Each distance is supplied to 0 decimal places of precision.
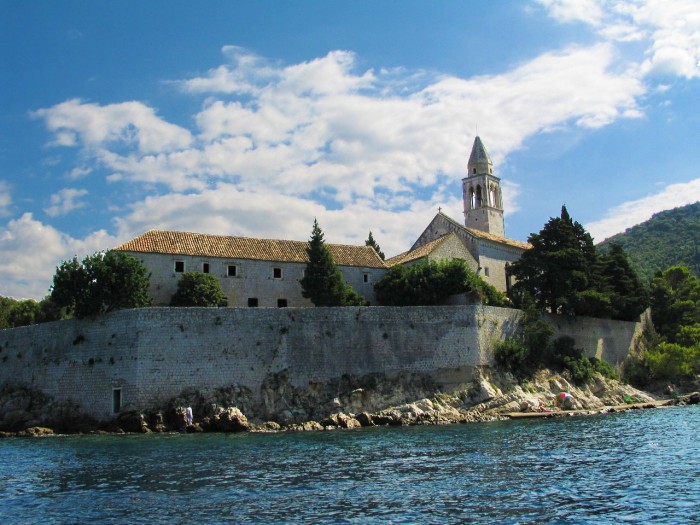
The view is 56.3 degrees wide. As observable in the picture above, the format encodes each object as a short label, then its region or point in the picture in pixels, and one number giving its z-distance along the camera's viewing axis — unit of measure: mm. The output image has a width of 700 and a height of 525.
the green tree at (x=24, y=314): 41969
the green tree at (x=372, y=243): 46094
